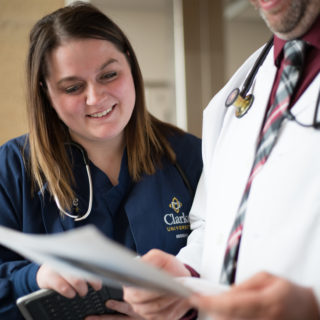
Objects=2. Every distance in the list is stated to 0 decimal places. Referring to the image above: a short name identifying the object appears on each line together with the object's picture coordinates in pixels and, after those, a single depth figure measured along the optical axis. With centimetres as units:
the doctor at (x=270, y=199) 51
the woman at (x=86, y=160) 111
